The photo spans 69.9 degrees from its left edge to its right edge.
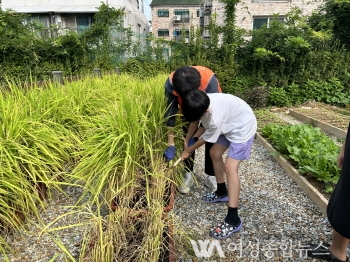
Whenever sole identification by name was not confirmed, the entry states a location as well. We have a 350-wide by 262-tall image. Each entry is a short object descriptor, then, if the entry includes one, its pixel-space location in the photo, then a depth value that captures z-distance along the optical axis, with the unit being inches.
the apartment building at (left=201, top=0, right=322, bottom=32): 486.6
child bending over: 66.7
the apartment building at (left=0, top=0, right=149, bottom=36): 514.9
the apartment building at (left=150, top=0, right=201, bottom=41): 1114.7
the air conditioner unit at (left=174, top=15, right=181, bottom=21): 1080.2
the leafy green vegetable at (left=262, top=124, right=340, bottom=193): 89.0
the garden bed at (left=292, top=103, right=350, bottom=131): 179.7
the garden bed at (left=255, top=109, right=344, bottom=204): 89.2
